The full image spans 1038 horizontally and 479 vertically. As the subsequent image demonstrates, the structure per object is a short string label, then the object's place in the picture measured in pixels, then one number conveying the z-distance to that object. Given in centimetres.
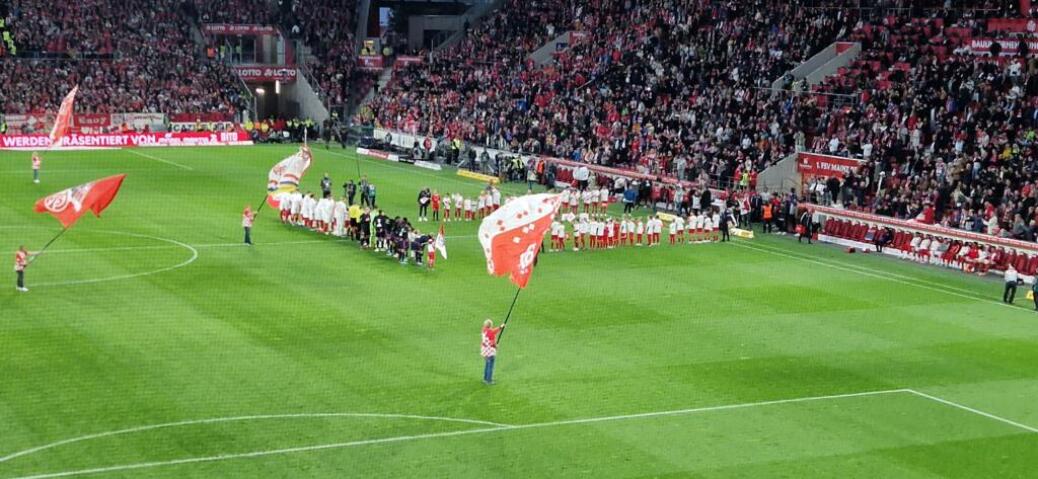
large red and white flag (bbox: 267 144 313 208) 4235
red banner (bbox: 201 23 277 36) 7831
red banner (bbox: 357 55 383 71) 8000
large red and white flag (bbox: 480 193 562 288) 2422
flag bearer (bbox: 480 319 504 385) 2428
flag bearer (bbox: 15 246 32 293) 3133
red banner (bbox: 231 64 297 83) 7750
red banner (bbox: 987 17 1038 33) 4916
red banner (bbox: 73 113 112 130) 6825
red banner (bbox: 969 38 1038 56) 4866
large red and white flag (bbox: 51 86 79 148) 3941
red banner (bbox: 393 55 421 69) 7806
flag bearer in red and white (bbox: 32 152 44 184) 5069
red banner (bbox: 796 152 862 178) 4728
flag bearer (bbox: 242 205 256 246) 3912
